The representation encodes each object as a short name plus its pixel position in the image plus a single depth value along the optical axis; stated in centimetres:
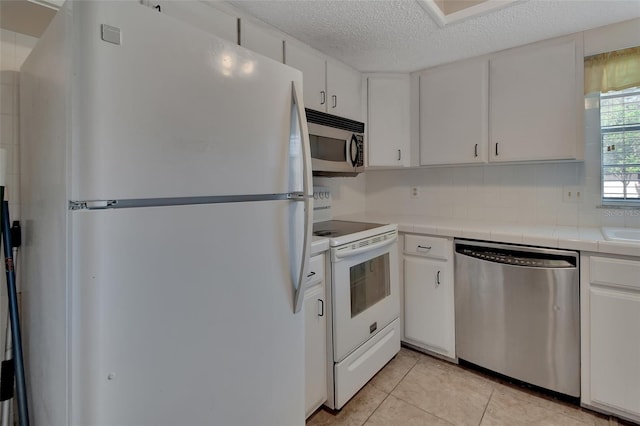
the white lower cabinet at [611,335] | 159
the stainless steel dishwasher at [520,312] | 176
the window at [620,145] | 205
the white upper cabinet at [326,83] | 198
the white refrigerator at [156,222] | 74
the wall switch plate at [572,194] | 220
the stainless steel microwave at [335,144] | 190
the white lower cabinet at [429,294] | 218
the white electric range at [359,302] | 173
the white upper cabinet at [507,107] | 203
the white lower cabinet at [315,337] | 159
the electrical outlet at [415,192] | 292
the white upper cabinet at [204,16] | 139
